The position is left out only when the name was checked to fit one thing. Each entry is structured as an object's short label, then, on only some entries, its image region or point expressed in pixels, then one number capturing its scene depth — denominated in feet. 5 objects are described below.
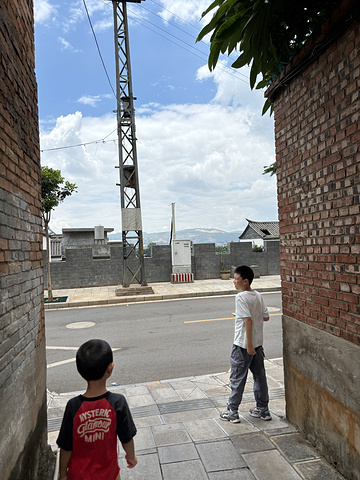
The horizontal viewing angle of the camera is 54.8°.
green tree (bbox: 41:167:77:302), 39.60
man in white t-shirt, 12.23
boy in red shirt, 6.50
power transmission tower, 43.96
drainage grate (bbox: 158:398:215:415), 13.61
